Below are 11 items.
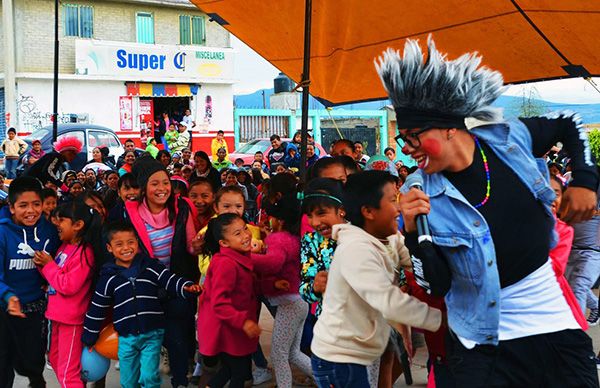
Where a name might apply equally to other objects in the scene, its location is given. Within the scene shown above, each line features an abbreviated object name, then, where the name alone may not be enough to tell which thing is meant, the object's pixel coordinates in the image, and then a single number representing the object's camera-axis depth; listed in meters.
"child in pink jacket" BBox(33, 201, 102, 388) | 4.58
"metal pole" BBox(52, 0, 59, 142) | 8.90
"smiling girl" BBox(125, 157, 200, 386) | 4.80
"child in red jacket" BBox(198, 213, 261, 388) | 4.32
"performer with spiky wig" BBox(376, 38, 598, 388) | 2.40
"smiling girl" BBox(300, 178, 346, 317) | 3.84
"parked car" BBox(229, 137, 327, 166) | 19.41
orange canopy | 6.25
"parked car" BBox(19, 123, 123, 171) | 18.64
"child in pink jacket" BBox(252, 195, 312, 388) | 4.59
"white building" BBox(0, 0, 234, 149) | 27.00
